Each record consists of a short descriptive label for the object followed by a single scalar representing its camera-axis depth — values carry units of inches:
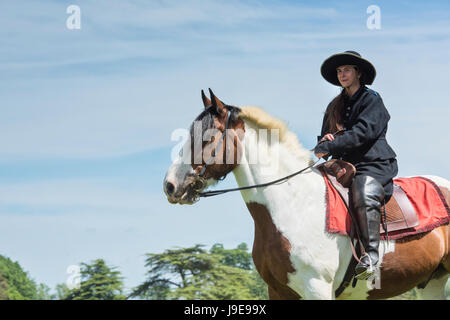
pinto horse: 236.1
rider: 239.1
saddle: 250.2
